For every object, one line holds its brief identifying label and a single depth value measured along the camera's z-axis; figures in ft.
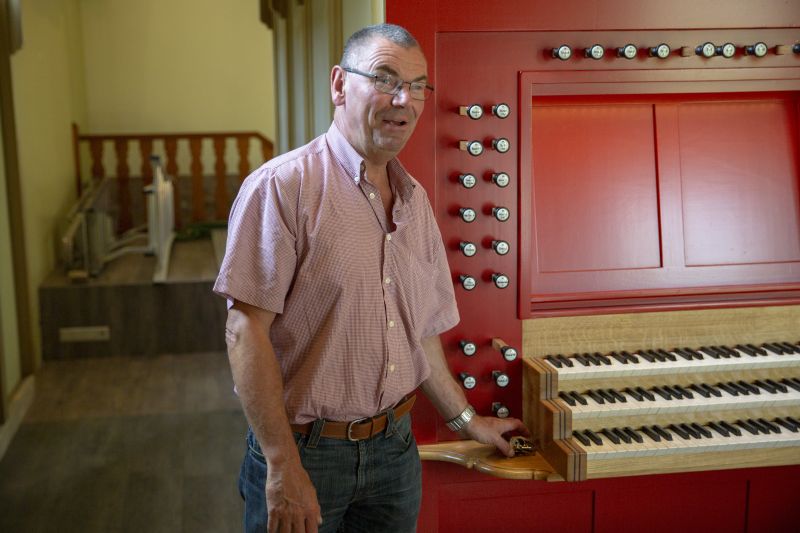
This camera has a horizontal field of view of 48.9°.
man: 5.74
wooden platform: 19.77
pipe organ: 8.20
